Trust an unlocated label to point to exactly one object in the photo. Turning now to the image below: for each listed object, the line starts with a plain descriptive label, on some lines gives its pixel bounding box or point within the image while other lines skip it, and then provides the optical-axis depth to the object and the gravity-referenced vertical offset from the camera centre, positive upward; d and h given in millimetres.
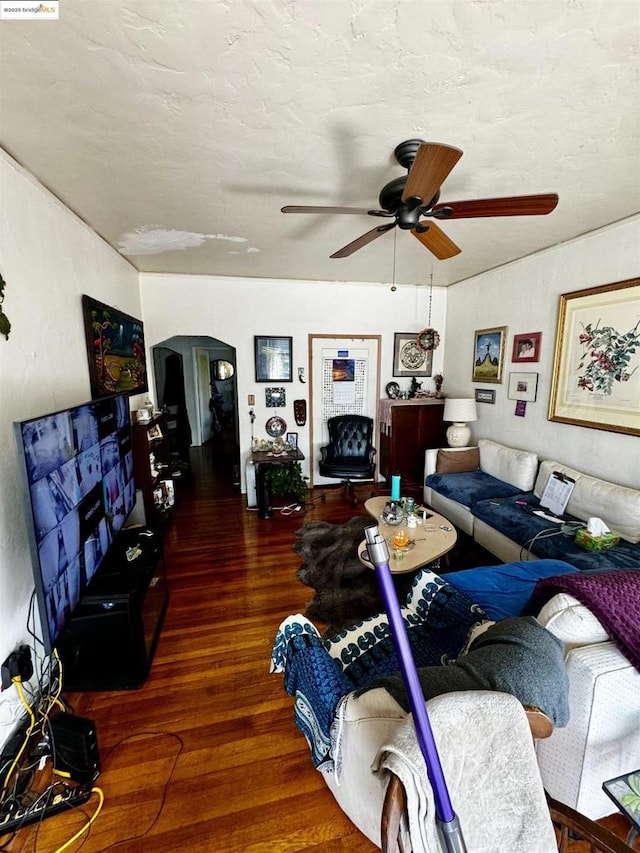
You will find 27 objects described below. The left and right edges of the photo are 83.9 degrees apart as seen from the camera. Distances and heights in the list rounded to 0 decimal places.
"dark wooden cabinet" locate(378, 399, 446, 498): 4375 -786
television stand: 1714 -1274
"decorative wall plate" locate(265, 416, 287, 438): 4480 -692
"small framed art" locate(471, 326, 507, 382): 3875 +195
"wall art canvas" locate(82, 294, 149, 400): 2512 +178
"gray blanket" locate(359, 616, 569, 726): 897 -787
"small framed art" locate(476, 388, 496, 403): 4023 -272
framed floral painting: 2592 +95
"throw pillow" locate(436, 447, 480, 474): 3811 -953
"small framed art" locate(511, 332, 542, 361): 3407 +240
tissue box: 2238 -1063
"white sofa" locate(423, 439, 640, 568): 2305 -1073
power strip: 1271 -1593
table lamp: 4016 -502
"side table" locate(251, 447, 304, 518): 3834 -1089
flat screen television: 1287 -553
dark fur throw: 2307 -1531
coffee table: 2139 -1129
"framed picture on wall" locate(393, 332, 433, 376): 4734 +194
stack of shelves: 3160 -919
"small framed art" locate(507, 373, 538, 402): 3455 -147
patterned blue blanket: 1105 -1104
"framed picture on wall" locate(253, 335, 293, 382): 4320 +161
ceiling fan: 1335 +779
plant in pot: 3910 -1198
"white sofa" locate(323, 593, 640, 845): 970 -1074
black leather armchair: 4449 -893
